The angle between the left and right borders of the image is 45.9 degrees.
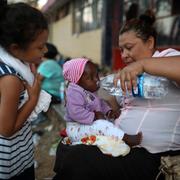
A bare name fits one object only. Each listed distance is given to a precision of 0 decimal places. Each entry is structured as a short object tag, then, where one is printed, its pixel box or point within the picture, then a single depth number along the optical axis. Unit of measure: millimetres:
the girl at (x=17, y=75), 1161
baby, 1434
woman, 1314
